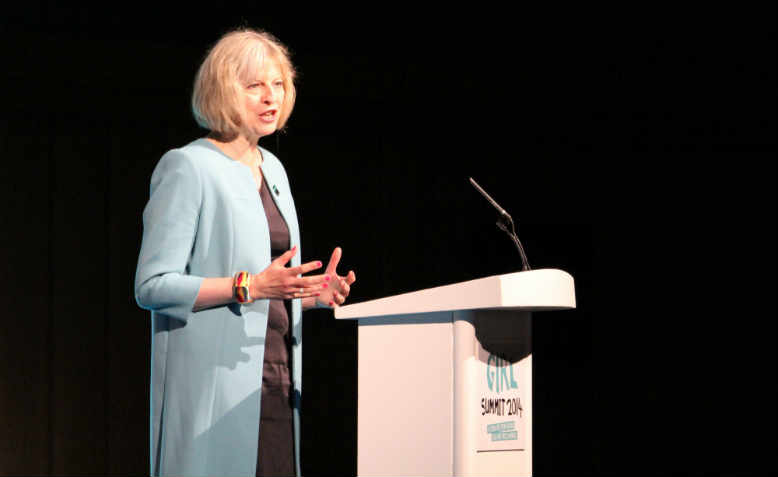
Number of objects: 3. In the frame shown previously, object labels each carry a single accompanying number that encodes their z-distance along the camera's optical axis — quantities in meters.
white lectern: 6.86
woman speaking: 7.02
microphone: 7.06
